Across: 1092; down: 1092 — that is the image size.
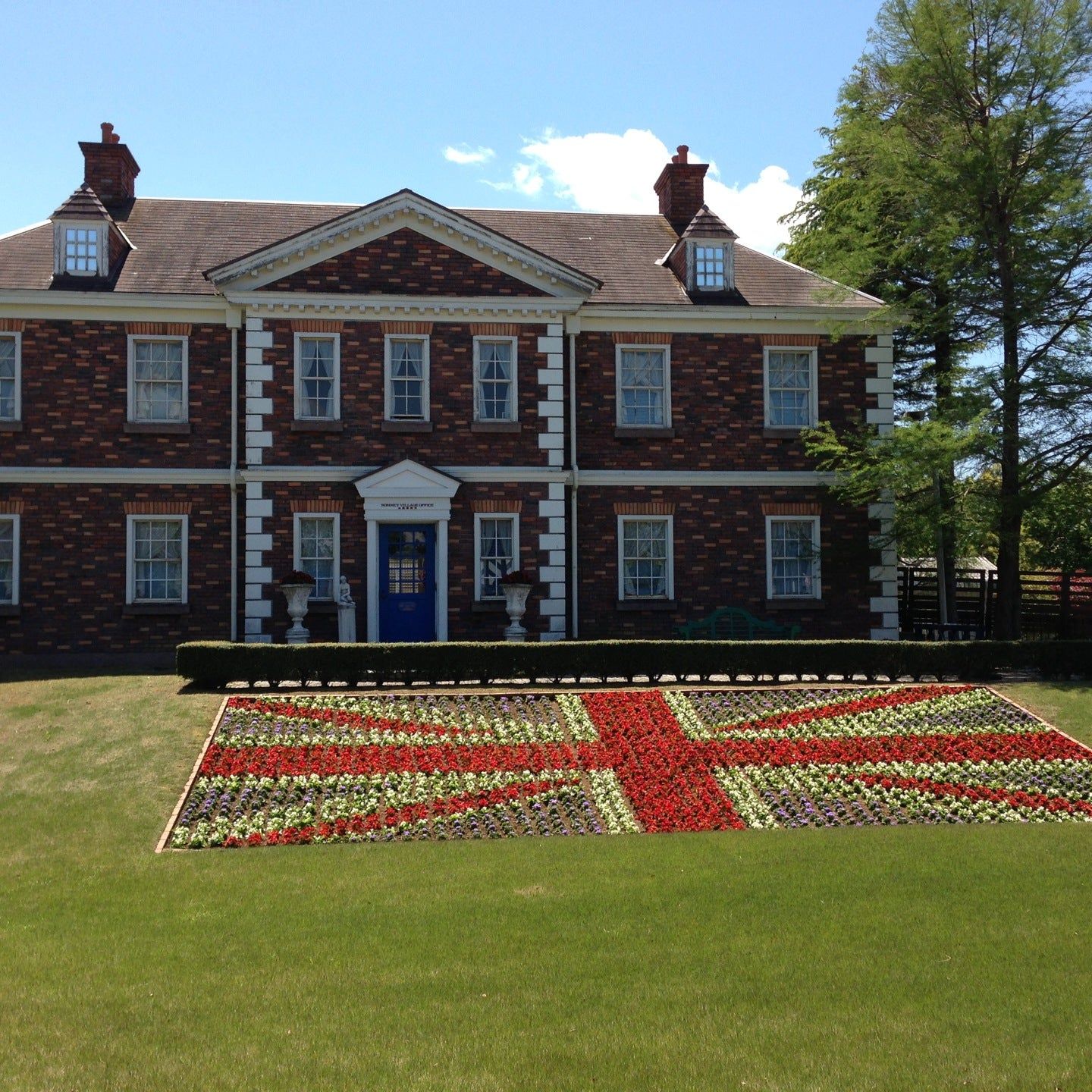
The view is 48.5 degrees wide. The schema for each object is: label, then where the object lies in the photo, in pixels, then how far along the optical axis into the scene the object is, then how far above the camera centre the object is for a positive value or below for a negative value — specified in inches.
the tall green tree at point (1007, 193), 881.5 +280.9
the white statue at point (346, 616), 880.3 -28.4
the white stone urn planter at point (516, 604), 886.4 -20.0
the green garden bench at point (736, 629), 944.9 -41.2
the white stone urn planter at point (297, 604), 866.8 -19.2
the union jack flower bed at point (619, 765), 531.5 -93.7
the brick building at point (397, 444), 907.4 +101.8
